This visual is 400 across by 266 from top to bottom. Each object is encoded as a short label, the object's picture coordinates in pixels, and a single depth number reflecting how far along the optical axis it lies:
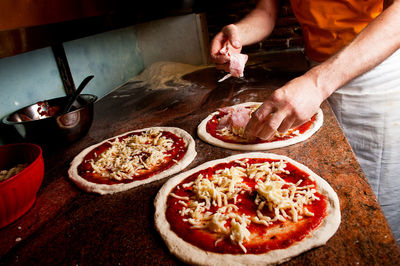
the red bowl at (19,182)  0.49
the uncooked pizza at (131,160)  0.61
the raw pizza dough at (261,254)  0.41
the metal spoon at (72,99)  0.78
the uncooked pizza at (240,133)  0.67
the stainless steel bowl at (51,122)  0.70
